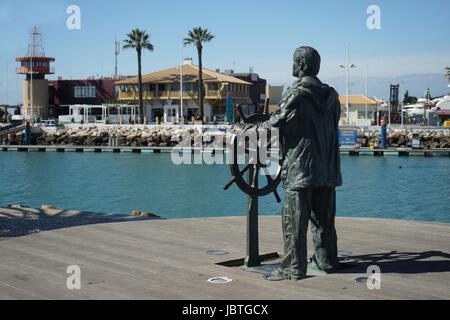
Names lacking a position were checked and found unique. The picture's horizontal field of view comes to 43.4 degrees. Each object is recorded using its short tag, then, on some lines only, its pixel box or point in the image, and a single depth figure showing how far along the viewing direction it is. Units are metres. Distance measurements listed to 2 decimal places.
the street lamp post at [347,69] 50.44
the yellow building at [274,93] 69.34
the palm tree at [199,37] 58.06
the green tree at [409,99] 122.76
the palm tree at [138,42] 59.47
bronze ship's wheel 5.73
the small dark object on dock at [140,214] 11.53
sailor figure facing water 5.41
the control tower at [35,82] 67.56
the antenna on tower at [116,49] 87.66
